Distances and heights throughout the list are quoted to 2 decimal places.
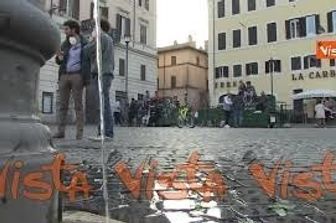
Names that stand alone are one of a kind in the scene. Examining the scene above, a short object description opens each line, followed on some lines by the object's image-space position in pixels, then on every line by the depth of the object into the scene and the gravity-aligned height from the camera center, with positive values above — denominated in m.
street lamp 35.02 +3.44
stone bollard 1.57 +0.06
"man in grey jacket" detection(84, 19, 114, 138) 7.83 +1.07
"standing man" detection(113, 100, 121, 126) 27.00 +1.07
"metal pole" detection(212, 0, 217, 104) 46.69 +8.17
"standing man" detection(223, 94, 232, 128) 22.53 +1.18
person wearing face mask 7.93 +0.93
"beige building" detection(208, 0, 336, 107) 39.97 +7.03
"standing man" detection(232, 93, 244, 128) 22.94 +1.14
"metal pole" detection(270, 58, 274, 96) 42.09 +5.15
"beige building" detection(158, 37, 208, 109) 56.66 +6.62
